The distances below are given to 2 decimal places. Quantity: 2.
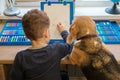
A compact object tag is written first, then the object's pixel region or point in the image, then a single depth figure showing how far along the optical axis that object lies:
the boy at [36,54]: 1.28
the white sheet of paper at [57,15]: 1.71
